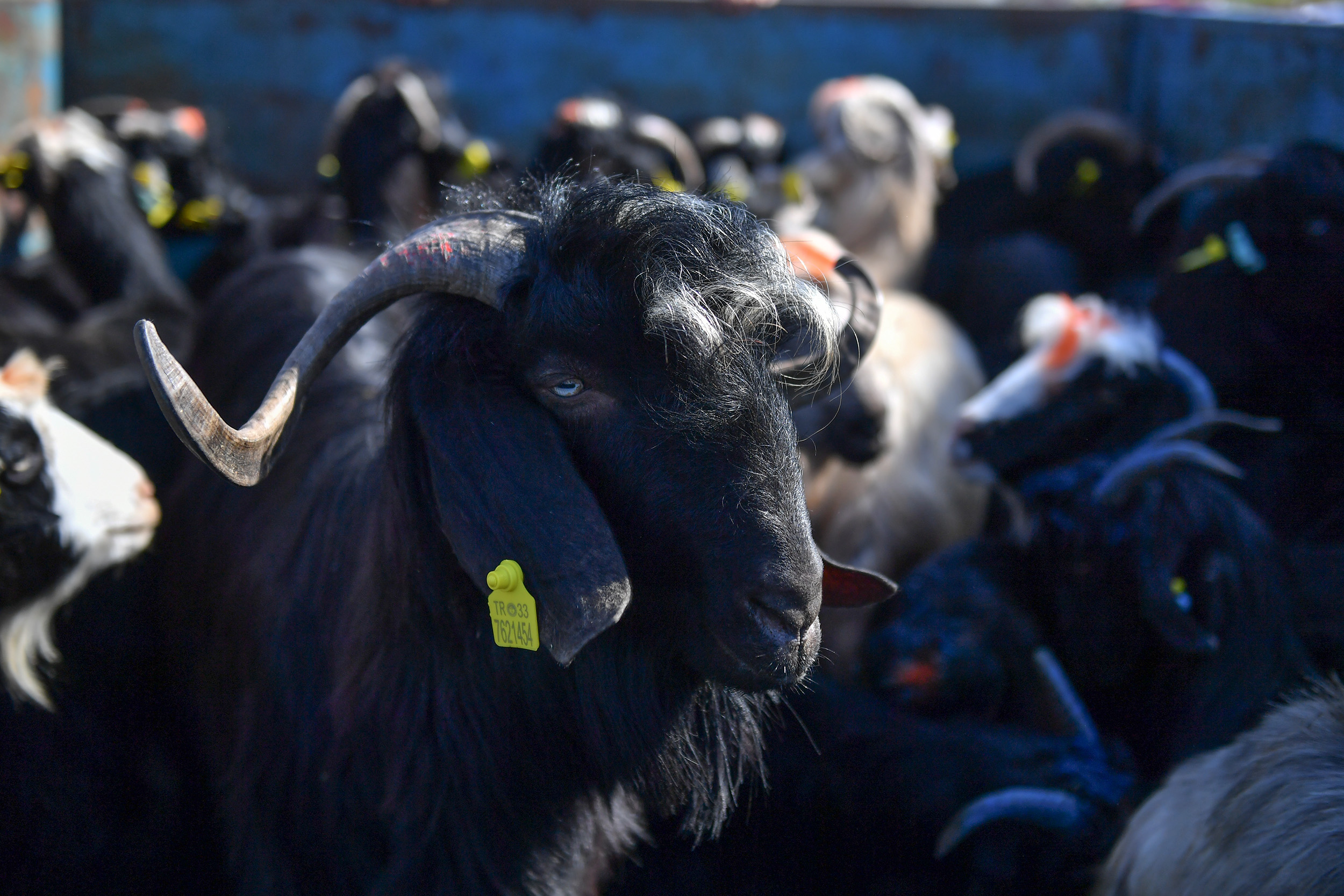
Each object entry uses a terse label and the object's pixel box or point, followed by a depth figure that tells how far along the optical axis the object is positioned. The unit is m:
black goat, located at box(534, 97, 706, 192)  5.59
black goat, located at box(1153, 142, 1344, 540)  3.50
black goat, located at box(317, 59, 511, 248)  5.61
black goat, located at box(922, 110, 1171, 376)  5.75
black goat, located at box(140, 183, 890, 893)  1.76
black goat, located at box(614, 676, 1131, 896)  2.47
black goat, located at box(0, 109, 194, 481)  4.78
